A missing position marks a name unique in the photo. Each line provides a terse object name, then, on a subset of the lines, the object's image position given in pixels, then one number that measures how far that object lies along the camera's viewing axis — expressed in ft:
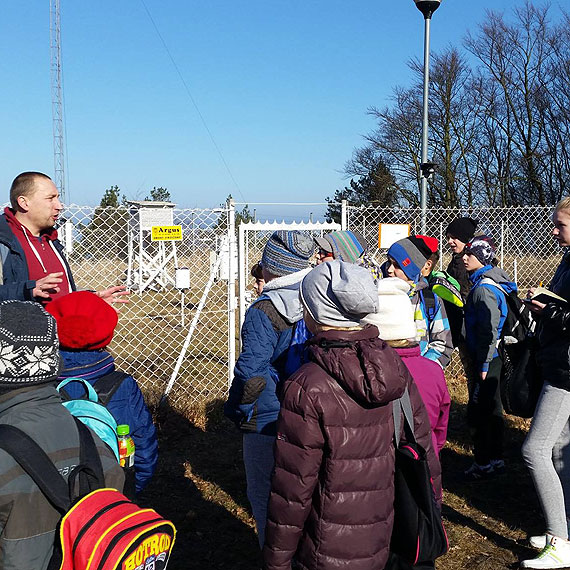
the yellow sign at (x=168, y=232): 18.45
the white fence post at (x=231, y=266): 19.35
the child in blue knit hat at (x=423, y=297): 13.30
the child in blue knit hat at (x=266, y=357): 9.76
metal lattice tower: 94.77
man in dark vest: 11.04
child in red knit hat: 8.00
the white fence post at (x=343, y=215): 21.65
